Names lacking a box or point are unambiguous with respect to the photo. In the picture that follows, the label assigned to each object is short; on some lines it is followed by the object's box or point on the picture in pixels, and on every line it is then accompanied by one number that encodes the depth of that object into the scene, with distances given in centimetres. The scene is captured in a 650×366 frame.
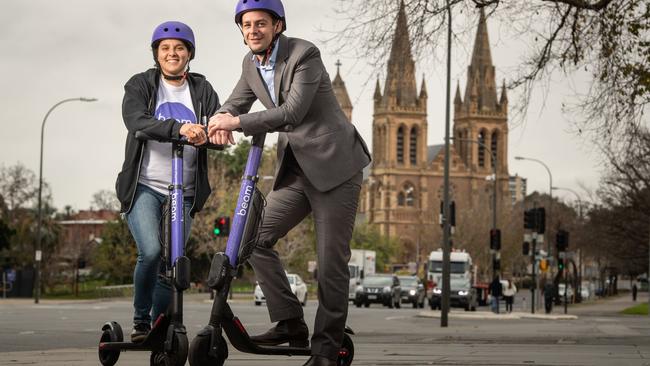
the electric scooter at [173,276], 593
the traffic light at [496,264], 5104
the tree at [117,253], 7219
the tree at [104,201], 9400
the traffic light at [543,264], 5094
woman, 668
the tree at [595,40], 1789
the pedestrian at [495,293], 4506
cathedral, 18075
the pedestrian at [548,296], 4759
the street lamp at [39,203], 4962
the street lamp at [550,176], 8038
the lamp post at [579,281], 8211
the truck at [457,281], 5206
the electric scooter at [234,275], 565
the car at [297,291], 4688
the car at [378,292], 5353
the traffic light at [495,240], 5081
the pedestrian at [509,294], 4891
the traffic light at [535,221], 4484
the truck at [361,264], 6950
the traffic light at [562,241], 4703
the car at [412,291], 5774
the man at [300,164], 609
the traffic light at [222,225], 3659
